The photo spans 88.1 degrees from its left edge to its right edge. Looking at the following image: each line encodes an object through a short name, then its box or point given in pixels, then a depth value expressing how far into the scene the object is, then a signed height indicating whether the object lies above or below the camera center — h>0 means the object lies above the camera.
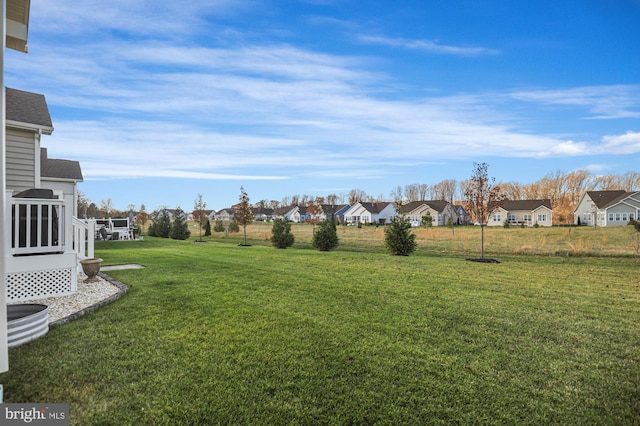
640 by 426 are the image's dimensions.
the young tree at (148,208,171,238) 33.84 -0.68
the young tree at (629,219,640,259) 15.43 -1.61
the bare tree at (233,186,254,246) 25.72 +0.66
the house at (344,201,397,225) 63.16 +1.06
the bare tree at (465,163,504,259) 15.26 +1.11
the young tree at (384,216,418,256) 16.38 -1.13
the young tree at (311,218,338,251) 19.36 -1.21
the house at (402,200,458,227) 54.47 +0.98
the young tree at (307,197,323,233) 31.44 +1.09
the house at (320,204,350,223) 71.39 +1.87
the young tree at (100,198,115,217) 52.83 +2.59
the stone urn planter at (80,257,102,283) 8.38 -1.19
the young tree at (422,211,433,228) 44.78 -0.55
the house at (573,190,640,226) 37.59 +0.85
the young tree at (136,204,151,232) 42.97 +0.62
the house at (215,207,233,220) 105.17 +1.83
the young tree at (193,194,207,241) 32.48 +1.36
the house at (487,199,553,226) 47.91 +0.36
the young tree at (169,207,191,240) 31.00 -0.83
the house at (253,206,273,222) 91.94 +1.50
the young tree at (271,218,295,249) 21.17 -1.05
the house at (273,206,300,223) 83.06 +1.69
